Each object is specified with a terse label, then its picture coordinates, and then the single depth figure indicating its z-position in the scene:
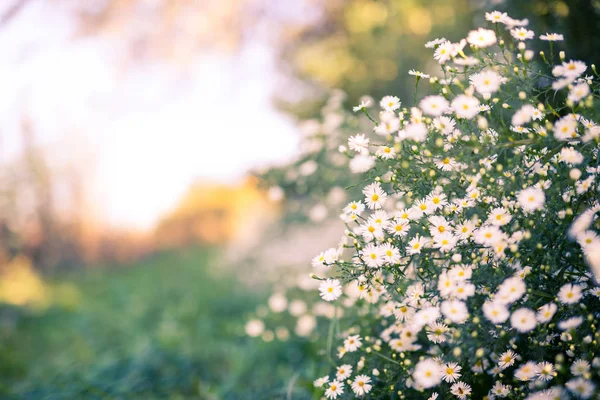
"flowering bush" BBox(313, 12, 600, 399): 0.90
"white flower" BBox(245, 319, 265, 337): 1.27
